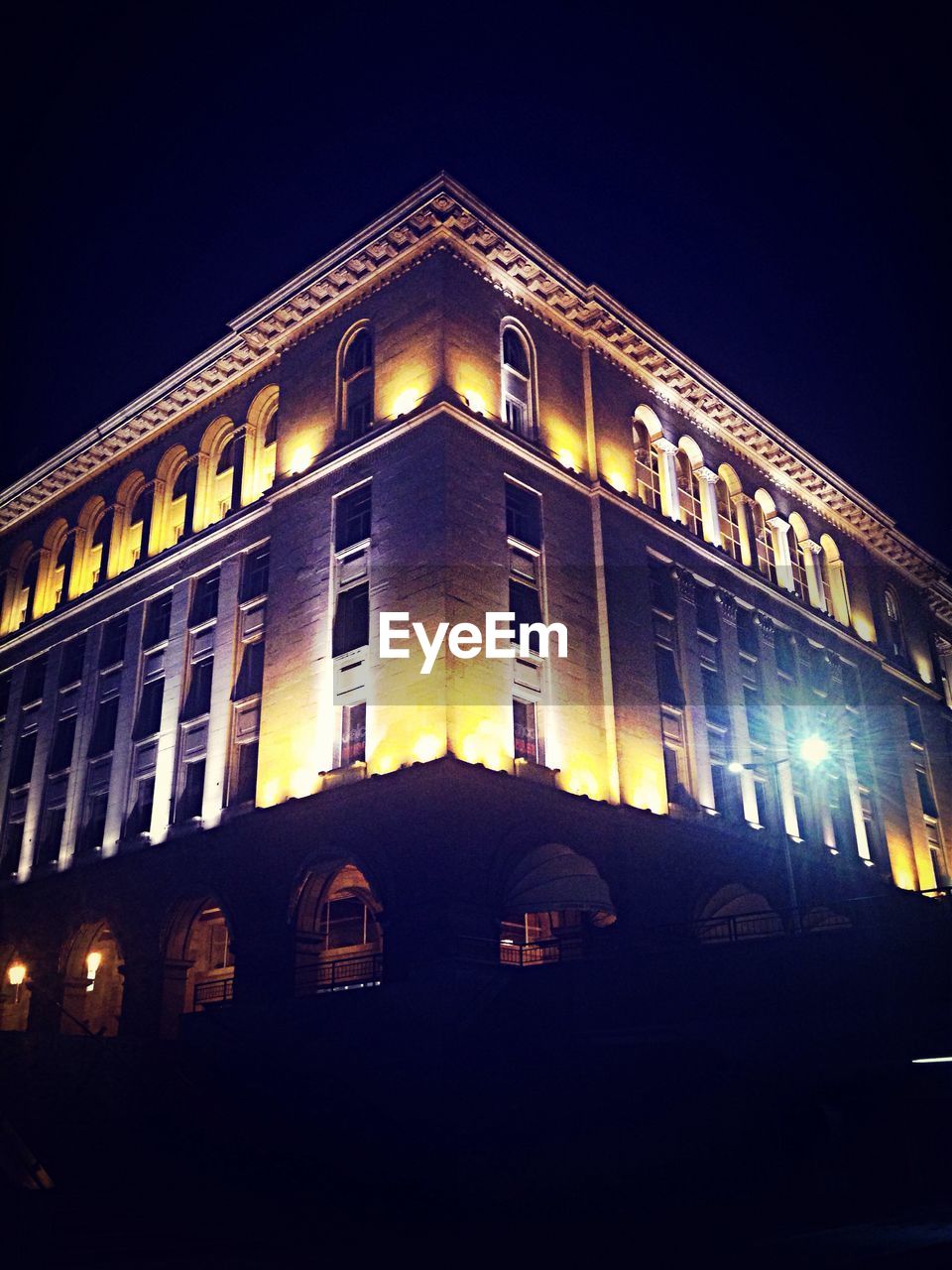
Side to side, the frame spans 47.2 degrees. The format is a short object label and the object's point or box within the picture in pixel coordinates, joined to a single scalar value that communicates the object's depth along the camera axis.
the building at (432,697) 26.20
